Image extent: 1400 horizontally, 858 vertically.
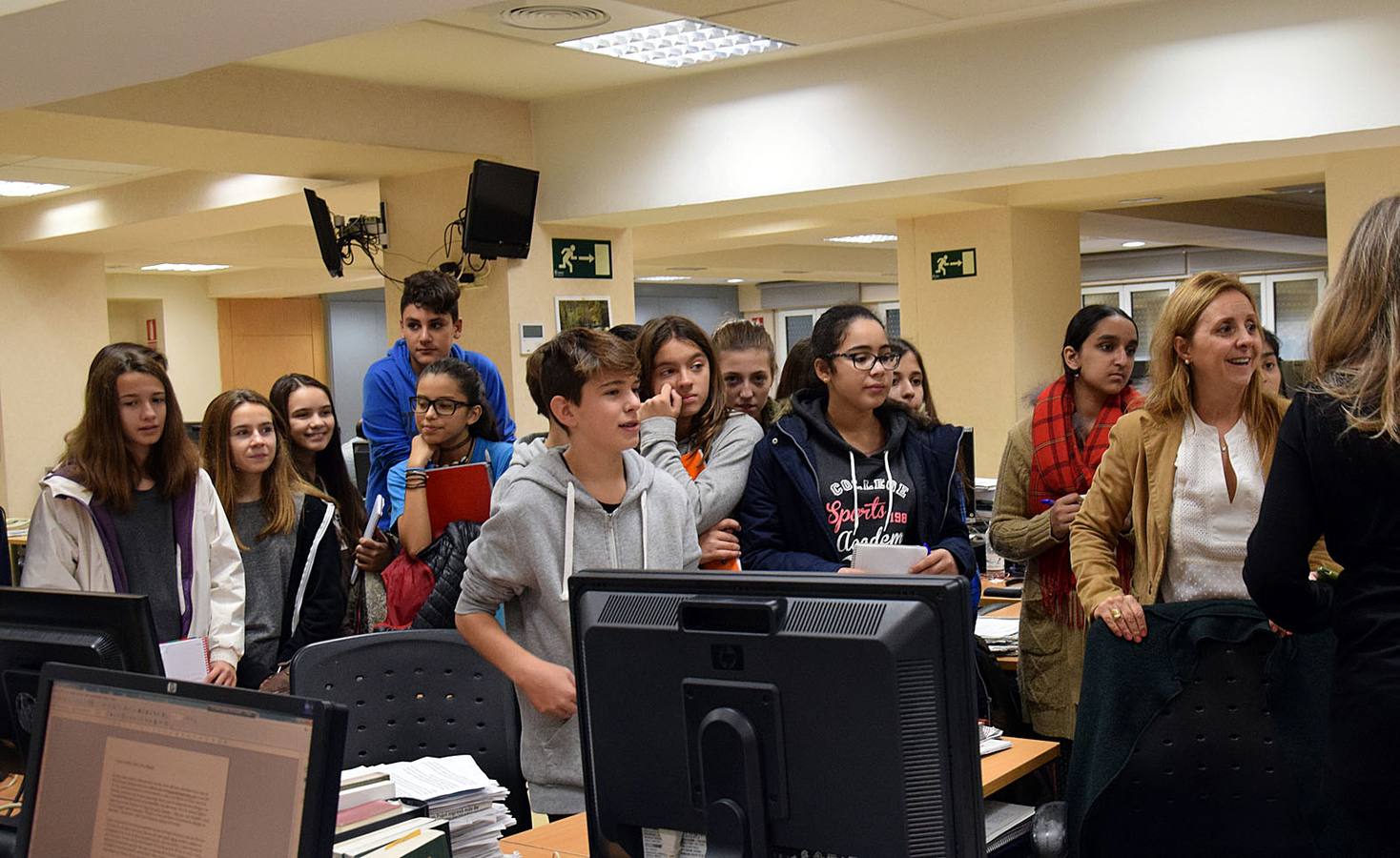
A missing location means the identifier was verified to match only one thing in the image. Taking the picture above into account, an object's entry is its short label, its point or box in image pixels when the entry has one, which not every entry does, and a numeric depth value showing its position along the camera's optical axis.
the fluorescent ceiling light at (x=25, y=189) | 8.27
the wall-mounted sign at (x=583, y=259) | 6.73
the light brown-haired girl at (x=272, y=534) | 3.49
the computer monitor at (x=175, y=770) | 1.32
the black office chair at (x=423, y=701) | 2.65
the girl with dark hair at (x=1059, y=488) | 3.26
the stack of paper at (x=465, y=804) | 1.96
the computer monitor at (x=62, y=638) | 1.82
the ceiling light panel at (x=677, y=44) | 5.33
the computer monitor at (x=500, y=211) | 6.12
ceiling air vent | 4.83
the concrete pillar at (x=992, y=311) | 8.84
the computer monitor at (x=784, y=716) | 1.33
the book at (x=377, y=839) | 1.69
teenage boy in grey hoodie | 2.37
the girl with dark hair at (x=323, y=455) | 3.81
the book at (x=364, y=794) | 1.88
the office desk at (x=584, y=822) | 2.17
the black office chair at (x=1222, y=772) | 2.10
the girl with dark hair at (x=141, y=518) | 3.16
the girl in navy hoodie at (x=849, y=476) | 2.81
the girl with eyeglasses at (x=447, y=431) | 3.49
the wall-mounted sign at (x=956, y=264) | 8.98
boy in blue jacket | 4.23
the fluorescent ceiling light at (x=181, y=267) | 12.32
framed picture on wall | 6.69
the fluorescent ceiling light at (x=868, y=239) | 12.22
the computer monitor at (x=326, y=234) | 6.56
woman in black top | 1.83
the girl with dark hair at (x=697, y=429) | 2.82
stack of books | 1.71
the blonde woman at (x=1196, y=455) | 2.61
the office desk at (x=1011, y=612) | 4.06
